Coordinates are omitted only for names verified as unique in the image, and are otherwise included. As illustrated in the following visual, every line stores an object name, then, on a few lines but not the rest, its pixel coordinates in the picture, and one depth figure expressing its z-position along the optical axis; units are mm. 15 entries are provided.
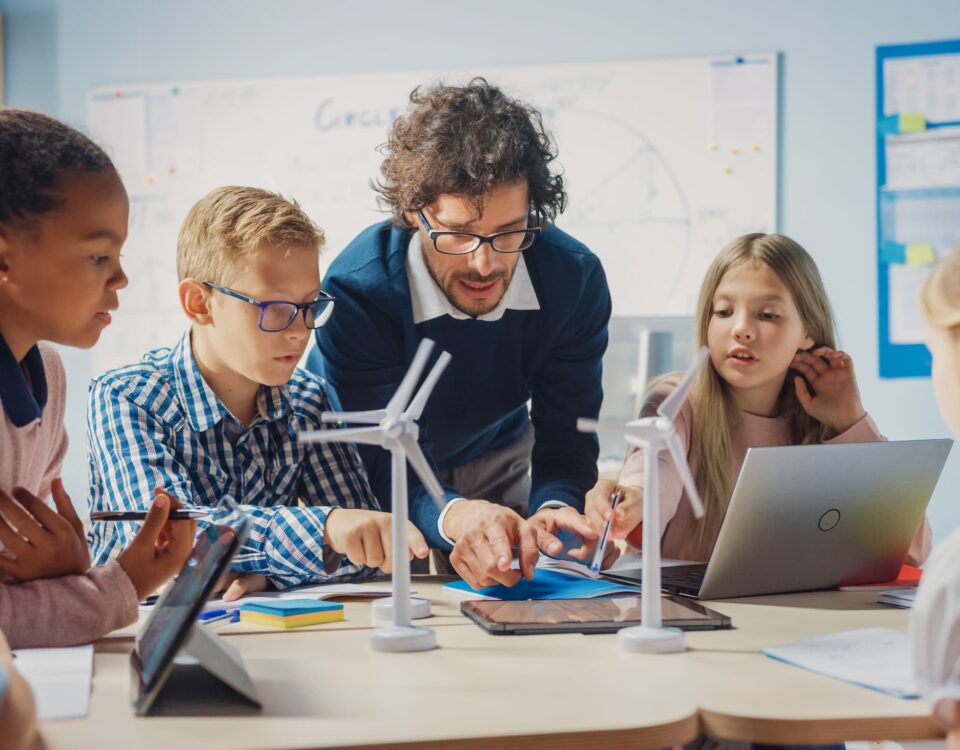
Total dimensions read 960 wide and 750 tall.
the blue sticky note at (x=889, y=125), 3605
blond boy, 1594
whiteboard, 3695
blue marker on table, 1364
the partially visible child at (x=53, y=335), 1194
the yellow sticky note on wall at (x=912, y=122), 3586
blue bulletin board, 3572
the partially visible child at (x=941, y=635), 897
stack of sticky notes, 1338
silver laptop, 1407
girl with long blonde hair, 2004
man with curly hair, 1846
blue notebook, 1493
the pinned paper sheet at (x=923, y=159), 3574
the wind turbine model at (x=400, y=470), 1198
